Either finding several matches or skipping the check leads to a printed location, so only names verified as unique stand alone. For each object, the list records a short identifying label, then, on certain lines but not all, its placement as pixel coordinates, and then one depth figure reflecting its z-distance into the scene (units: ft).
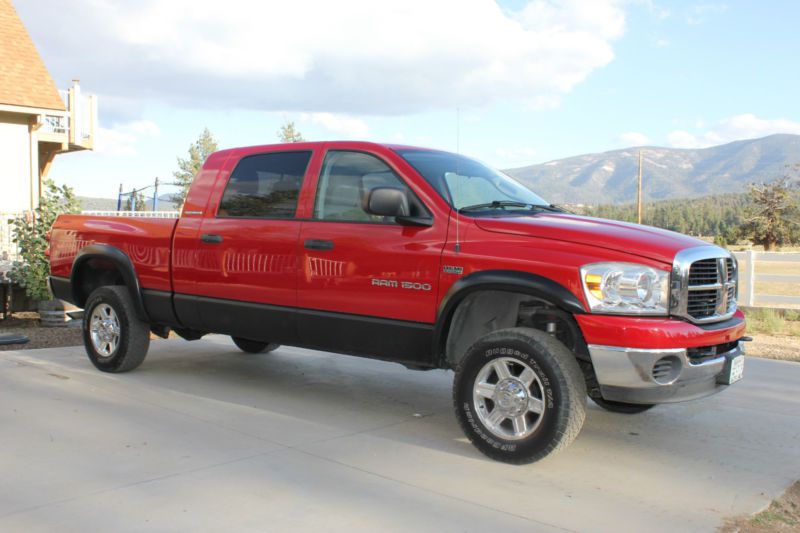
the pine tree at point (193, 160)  197.78
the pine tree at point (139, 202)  142.35
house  52.90
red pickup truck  13.61
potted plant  34.45
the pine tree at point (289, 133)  167.53
